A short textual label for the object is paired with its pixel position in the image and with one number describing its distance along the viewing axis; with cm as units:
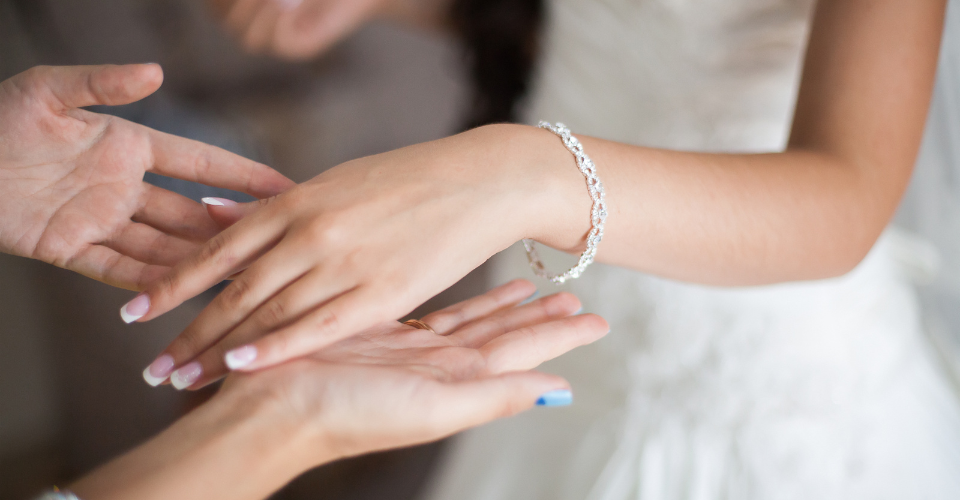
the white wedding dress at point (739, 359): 72
